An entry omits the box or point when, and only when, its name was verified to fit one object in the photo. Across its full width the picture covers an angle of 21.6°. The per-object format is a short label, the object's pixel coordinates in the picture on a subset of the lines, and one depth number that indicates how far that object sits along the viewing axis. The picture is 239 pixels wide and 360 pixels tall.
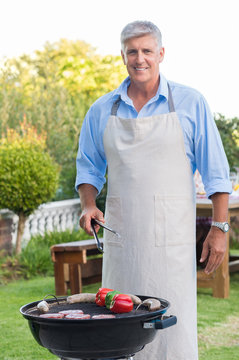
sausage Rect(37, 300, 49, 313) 2.44
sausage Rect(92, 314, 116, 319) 2.27
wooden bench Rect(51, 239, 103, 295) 6.06
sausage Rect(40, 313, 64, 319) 2.32
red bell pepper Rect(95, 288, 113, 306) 2.54
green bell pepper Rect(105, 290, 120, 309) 2.45
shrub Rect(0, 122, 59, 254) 7.71
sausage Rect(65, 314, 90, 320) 2.25
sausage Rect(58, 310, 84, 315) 2.39
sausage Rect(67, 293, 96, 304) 2.66
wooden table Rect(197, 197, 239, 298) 6.26
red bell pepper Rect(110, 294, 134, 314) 2.38
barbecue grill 2.21
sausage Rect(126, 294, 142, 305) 2.52
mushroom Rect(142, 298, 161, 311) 2.41
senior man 2.81
